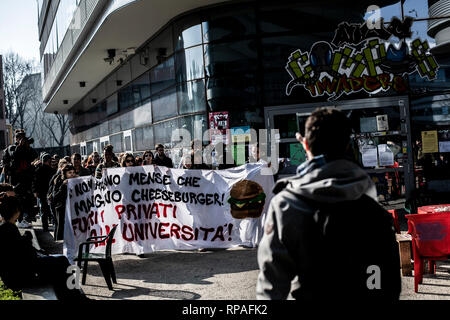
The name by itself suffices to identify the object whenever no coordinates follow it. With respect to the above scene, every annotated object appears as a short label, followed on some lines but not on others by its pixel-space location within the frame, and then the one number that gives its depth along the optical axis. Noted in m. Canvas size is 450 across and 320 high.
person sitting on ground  5.68
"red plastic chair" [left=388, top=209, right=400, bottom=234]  8.05
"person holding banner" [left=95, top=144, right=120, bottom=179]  11.17
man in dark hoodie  2.25
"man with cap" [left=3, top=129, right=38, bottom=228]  13.44
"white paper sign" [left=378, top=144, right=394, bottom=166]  12.80
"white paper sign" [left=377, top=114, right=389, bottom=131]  12.88
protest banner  9.03
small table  7.04
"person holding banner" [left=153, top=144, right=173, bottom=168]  12.34
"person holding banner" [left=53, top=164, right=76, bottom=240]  9.74
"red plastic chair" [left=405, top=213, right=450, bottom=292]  6.29
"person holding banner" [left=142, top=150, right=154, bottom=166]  12.55
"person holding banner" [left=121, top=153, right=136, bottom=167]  9.91
